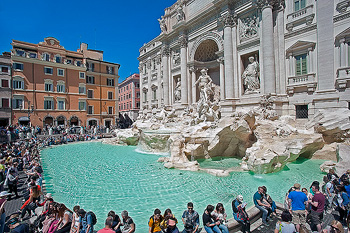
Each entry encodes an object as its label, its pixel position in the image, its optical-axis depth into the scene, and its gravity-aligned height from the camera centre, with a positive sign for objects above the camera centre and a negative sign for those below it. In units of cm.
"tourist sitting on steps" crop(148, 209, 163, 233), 379 -215
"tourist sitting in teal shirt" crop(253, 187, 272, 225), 450 -220
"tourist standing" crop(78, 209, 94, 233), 377 -211
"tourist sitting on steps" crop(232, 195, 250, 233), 405 -219
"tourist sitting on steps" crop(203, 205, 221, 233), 381 -219
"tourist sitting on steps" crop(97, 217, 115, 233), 321 -187
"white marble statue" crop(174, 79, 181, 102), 2255 +304
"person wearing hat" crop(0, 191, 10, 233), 367 -183
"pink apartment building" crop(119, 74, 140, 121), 4031 +464
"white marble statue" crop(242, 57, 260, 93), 1463 +304
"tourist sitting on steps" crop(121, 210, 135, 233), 364 -210
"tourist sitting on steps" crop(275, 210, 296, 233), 321 -191
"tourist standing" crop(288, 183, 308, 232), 425 -208
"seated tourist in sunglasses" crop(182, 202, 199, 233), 376 -213
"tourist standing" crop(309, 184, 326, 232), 385 -201
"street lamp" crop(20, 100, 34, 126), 2490 +130
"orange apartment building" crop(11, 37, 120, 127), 2647 +525
